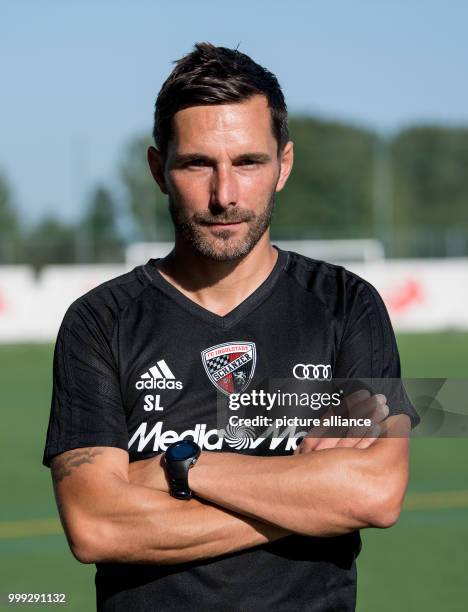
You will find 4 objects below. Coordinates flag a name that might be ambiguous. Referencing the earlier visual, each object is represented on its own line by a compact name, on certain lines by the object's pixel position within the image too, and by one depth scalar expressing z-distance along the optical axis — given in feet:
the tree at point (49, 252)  123.85
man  10.24
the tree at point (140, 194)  252.42
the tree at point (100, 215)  271.18
